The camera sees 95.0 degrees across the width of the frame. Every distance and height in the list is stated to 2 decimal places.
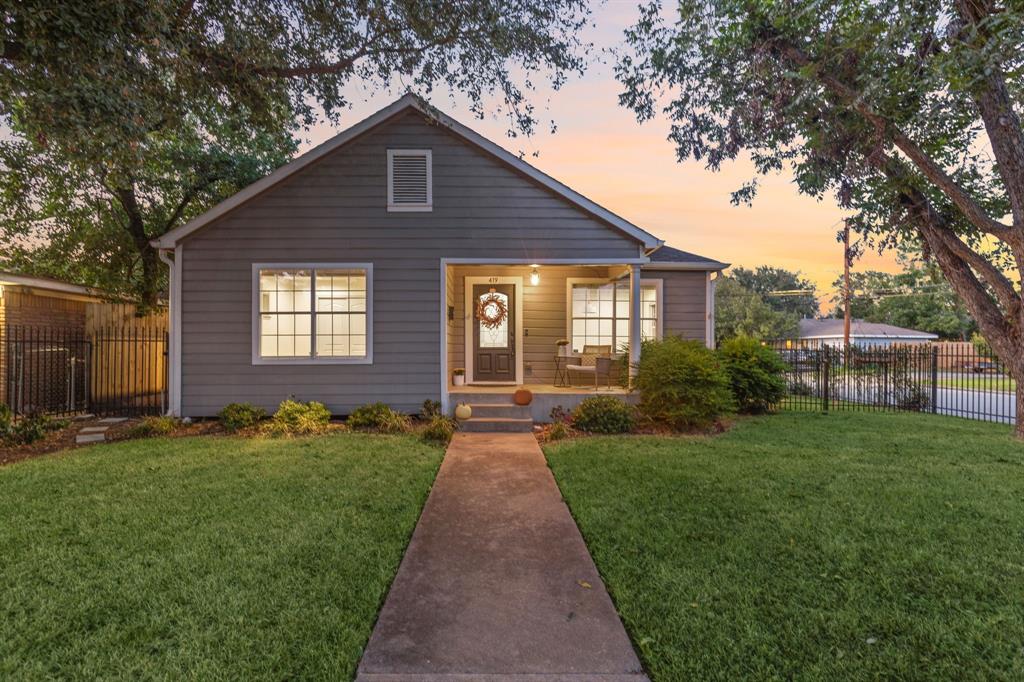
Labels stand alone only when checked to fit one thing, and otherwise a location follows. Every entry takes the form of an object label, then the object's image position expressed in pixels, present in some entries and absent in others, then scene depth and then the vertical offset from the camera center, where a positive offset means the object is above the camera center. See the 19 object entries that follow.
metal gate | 9.42 -0.83
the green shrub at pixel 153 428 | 7.66 -1.53
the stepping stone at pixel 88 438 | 7.33 -1.65
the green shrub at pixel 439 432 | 7.26 -1.48
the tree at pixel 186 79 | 5.14 +3.93
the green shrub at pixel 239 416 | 8.01 -1.39
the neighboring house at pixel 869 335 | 31.87 +0.37
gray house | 8.68 +1.52
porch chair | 9.34 -0.53
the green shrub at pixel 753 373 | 9.80 -0.72
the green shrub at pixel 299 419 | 7.76 -1.41
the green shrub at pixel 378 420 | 7.95 -1.43
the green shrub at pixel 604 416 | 7.91 -1.33
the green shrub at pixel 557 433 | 7.54 -1.55
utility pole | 17.88 +1.47
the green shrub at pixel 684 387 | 7.78 -0.82
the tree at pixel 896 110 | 4.80 +2.82
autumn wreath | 10.39 +0.61
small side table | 10.34 -0.78
